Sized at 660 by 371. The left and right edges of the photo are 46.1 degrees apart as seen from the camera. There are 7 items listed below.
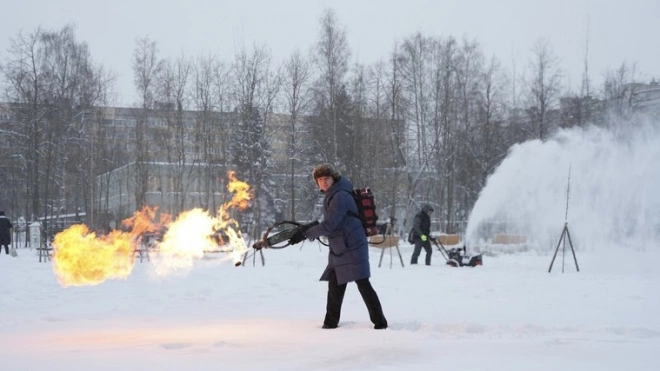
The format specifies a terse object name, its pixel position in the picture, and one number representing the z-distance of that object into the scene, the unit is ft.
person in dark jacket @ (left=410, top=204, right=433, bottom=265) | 74.54
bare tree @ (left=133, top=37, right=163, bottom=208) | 146.82
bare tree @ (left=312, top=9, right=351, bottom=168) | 146.41
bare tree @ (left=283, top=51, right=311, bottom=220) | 149.42
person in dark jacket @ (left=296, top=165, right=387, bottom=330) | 29.30
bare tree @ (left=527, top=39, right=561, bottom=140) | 155.02
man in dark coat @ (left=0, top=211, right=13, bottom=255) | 95.20
